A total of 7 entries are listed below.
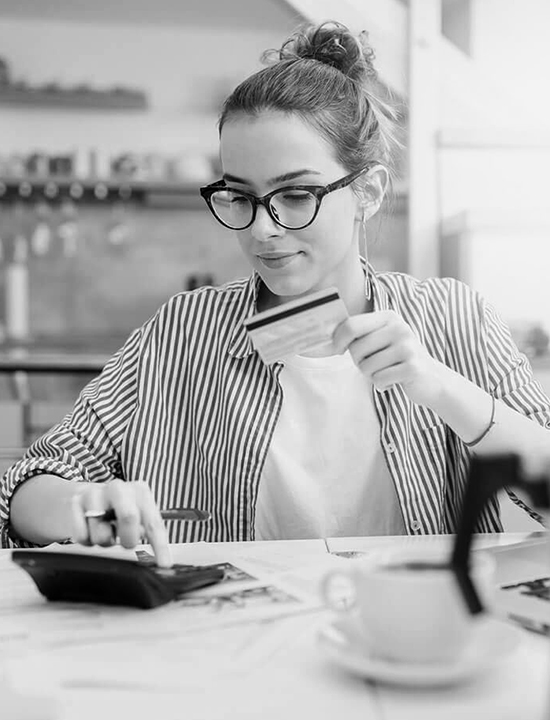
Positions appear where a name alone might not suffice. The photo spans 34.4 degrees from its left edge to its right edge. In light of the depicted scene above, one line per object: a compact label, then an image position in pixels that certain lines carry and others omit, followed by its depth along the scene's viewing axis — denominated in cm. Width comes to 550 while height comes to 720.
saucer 60
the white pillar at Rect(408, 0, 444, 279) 323
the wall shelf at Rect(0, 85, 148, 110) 400
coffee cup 61
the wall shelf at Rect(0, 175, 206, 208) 397
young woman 130
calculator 82
